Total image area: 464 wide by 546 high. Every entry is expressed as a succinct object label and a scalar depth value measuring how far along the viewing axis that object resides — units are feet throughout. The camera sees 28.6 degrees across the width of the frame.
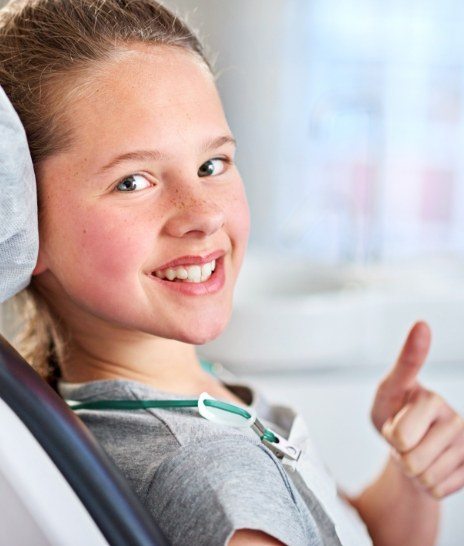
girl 2.73
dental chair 2.19
